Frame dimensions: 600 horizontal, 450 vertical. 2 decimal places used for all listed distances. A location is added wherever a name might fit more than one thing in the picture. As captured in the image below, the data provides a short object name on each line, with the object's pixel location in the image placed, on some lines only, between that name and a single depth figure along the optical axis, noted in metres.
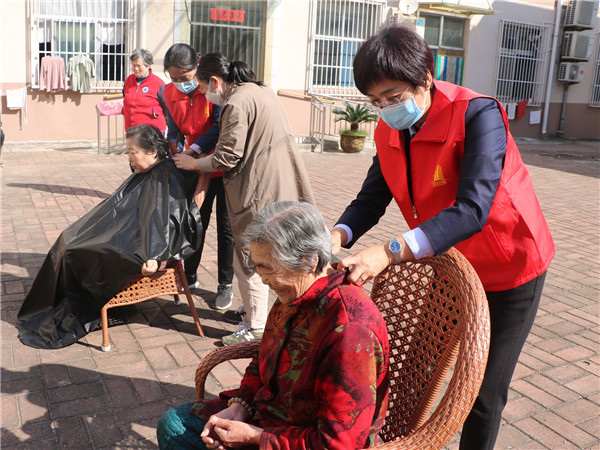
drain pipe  18.05
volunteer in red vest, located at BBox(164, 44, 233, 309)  4.33
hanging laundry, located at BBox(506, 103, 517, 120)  17.69
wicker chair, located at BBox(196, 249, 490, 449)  1.64
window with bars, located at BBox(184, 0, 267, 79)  13.01
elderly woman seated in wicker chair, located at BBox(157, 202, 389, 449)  1.61
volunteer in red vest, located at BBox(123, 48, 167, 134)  7.44
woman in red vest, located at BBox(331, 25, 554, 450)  1.80
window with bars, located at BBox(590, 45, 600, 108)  19.30
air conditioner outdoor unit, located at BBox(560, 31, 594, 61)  17.91
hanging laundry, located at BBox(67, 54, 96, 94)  11.49
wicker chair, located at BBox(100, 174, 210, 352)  3.69
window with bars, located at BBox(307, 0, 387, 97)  14.13
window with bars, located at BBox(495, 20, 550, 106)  17.33
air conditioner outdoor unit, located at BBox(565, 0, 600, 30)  17.69
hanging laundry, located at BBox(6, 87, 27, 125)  10.88
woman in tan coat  3.57
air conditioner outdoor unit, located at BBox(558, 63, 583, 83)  18.38
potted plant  13.00
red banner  13.14
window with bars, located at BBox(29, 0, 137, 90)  11.38
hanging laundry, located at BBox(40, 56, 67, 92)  11.27
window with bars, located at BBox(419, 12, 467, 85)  16.16
